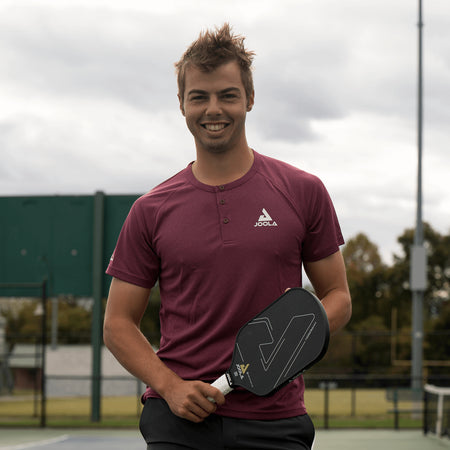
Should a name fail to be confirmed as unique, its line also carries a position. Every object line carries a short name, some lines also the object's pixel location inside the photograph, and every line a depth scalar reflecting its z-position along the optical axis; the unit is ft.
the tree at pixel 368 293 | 169.99
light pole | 59.31
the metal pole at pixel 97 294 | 57.88
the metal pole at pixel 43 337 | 51.19
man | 7.47
